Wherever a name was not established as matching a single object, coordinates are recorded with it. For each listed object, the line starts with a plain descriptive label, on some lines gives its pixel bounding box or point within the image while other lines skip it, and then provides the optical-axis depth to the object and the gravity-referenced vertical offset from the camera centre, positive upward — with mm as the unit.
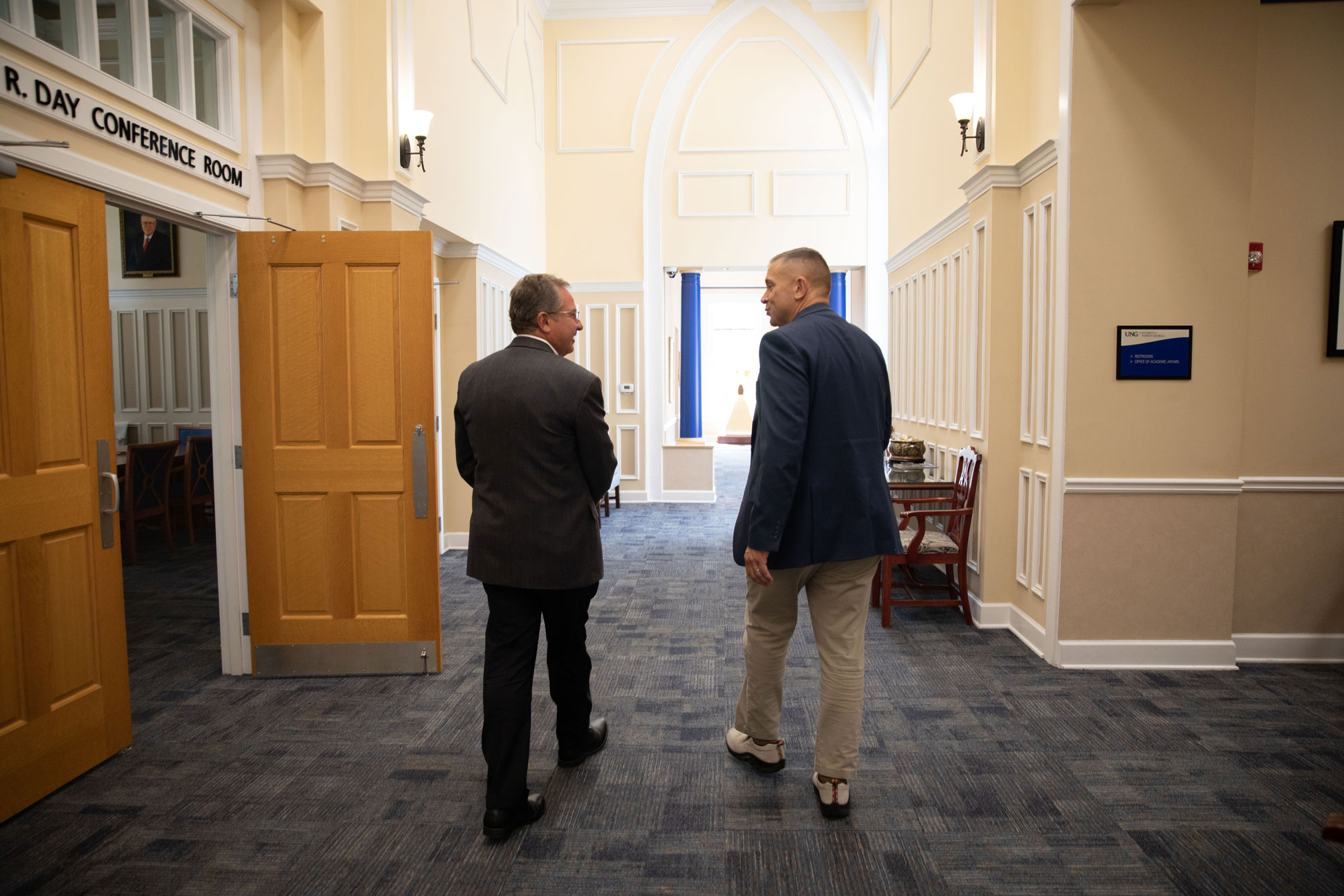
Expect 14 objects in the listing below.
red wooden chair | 4453 -860
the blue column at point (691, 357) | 9688 +526
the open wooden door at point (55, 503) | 2475 -348
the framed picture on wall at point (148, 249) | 7934 +1552
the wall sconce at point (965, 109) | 4426 +1679
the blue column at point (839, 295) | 9453 +1257
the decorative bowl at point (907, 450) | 5223 -356
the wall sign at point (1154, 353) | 3633 +205
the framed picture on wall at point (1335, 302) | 3750 +455
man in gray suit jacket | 2299 -307
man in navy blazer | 2277 -269
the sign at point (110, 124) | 2471 +1015
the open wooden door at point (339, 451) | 3596 -240
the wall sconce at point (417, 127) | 4555 +1626
